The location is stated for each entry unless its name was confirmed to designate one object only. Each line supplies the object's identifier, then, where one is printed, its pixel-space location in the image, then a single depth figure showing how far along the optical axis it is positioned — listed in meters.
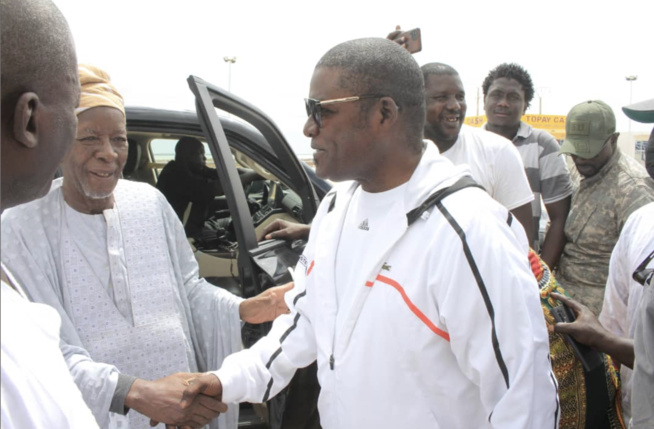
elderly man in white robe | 1.96
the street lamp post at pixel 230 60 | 23.81
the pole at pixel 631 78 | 28.83
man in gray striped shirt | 3.64
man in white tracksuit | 1.39
